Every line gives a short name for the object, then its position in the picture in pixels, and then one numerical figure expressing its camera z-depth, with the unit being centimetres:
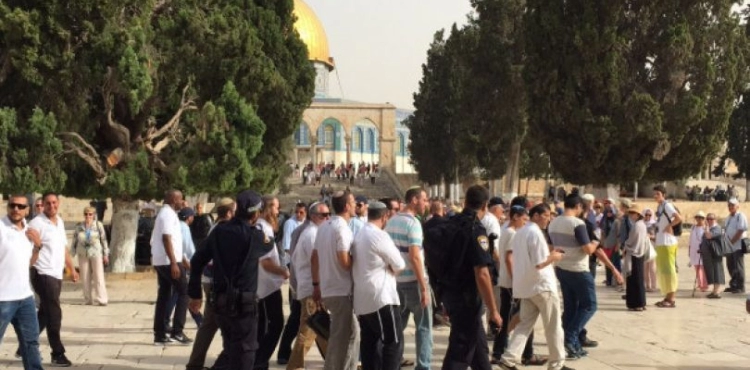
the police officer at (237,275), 679
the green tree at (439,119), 3862
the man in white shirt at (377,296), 683
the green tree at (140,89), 1558
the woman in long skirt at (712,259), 1452
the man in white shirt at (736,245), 1499
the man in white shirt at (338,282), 709
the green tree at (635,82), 2547
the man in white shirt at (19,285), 682
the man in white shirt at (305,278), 791
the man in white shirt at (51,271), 835
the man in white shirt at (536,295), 799
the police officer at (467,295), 675
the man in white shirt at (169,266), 949
